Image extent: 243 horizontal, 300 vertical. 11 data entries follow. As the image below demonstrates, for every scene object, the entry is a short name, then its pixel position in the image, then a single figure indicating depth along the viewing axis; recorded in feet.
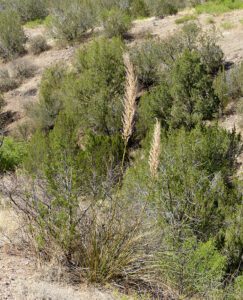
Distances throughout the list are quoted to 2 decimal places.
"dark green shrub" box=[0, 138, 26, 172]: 47.31
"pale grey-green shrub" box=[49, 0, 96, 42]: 91.61
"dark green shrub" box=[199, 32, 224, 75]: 67.77
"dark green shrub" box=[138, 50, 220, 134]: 51.85
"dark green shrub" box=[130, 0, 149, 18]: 101.19
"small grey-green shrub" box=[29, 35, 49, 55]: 93.40
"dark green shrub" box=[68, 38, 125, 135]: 60.70
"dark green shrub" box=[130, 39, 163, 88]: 70.54
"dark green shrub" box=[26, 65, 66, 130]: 70.79
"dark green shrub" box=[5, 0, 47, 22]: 116.37
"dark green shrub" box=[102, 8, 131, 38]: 86.99
